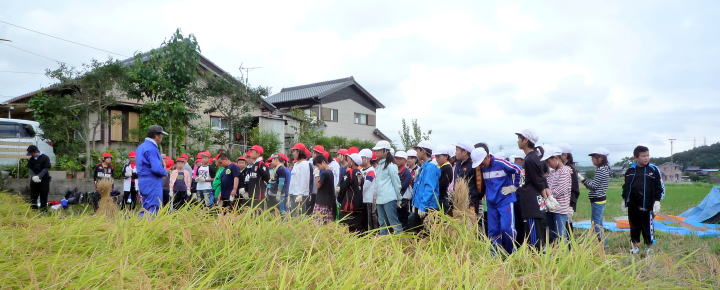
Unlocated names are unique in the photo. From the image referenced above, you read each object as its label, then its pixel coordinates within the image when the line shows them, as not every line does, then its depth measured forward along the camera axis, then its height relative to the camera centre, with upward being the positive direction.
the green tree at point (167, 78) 13.98 +2.22
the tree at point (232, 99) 18.09 +2.06
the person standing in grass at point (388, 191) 6.18 -0.66
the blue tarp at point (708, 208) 8.93 -1.34
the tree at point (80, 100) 13.97 +1.51
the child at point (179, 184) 8.81 -0.79
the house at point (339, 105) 30.67 +3.09
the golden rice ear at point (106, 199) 4.43 -0.77
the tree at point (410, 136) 26.41 +0.59
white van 13.39 +0.18
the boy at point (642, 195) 5.84 -0.69
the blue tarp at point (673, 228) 7.31 -1.55
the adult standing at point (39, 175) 8.95 -0.61
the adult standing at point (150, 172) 5.25 -0.33
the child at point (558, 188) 5.50 -0.57
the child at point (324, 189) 6.60 -0.68
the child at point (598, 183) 6.26 -0.57
